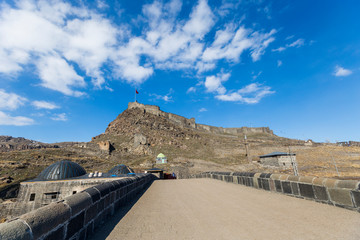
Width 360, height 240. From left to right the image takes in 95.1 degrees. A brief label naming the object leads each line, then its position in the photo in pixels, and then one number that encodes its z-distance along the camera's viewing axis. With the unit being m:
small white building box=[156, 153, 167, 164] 42.76
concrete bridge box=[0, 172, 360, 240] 2.44
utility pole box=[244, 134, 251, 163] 49.21
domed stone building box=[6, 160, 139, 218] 17.34
